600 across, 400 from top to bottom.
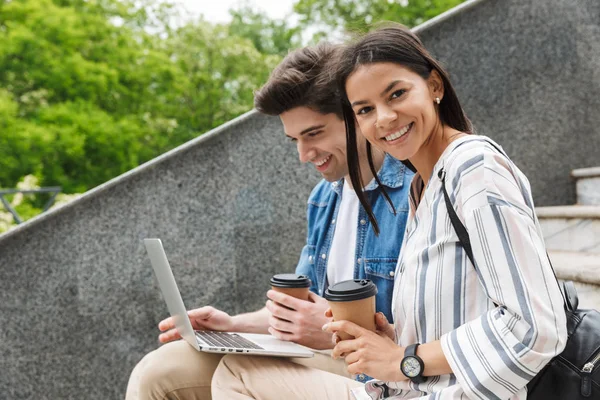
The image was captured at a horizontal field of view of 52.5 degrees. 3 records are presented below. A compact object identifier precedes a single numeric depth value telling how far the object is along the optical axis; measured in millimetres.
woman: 1170
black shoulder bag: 1225
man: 2023
